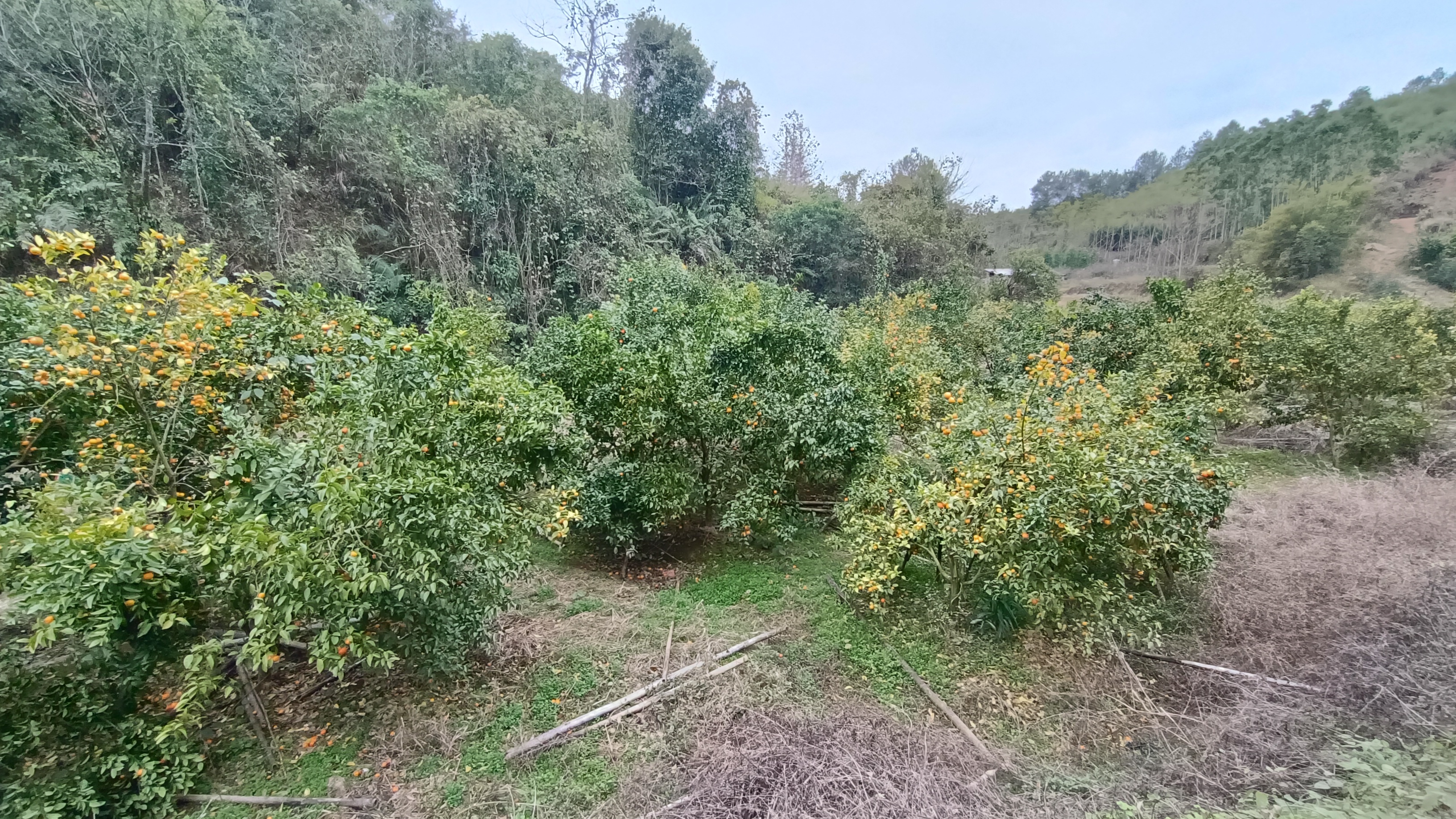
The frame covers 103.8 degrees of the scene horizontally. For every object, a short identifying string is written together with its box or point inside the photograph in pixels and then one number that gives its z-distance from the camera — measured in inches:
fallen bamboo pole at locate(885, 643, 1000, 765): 136.8
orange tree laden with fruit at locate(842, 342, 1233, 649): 145.5
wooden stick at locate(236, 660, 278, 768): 131.0
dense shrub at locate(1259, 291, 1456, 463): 296.0
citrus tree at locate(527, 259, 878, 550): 214.2
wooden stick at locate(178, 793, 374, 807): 120.9
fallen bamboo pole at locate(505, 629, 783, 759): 137.9
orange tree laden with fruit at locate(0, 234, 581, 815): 103.2
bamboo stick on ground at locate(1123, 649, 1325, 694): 139.7
